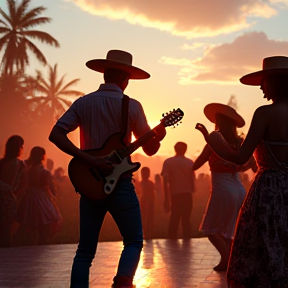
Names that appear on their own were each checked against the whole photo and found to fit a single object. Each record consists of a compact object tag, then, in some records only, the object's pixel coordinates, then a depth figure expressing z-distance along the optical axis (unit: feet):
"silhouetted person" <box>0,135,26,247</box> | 23.39
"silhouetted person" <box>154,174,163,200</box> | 53.45
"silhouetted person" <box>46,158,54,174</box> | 52.57
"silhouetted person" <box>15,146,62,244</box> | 25.02
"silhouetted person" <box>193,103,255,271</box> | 17.41
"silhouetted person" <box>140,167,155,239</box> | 32.92
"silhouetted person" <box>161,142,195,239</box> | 27.67
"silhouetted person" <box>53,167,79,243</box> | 35.69
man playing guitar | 10.89
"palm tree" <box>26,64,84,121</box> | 144.79
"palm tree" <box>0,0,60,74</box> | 118.88
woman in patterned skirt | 9.46
